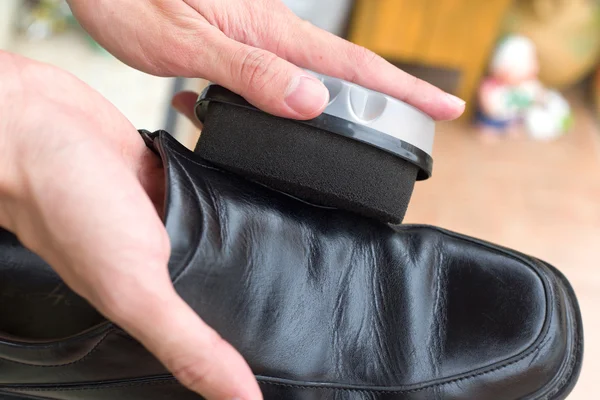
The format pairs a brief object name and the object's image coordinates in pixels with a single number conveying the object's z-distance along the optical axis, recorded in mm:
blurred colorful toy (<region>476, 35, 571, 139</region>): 1678
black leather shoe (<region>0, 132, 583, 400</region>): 503
